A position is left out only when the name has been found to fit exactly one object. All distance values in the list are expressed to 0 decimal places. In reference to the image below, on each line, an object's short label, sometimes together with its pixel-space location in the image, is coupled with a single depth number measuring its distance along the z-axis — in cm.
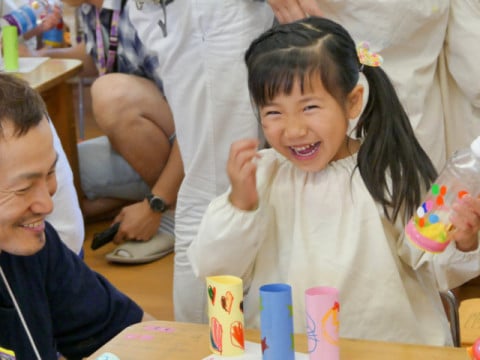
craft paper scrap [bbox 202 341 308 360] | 220
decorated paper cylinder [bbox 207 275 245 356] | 219
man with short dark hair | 229
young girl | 253
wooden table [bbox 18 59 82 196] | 438
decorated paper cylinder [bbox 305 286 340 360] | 211
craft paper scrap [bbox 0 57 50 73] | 448
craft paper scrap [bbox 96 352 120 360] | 219
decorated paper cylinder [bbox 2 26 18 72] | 435
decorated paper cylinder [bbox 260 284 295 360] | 214
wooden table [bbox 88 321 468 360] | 220
